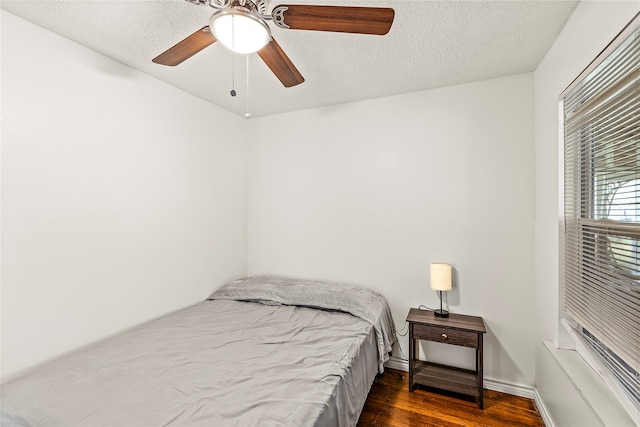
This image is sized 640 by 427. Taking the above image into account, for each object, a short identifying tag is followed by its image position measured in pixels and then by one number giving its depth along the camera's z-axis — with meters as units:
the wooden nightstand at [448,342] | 2.20
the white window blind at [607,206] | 1.15
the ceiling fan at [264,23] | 1.20
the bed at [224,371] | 1.27
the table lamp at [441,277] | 2.40
